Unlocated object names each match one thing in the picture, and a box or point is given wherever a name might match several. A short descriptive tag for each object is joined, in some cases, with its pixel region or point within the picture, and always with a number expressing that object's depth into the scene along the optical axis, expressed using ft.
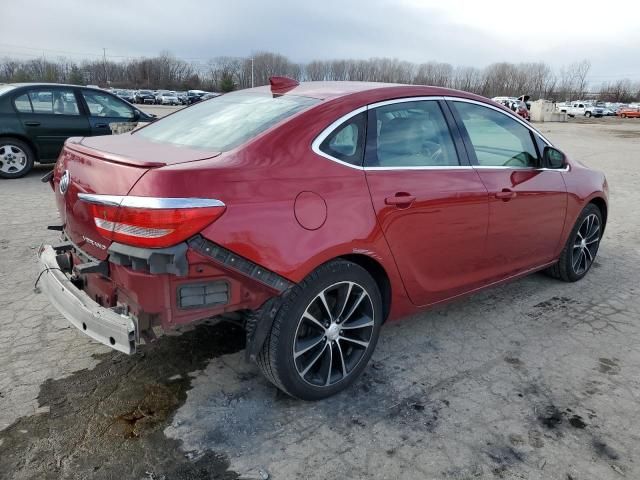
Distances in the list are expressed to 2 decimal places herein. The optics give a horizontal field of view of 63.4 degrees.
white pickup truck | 188.55
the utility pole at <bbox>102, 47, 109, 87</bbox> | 326.40
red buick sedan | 7.63
